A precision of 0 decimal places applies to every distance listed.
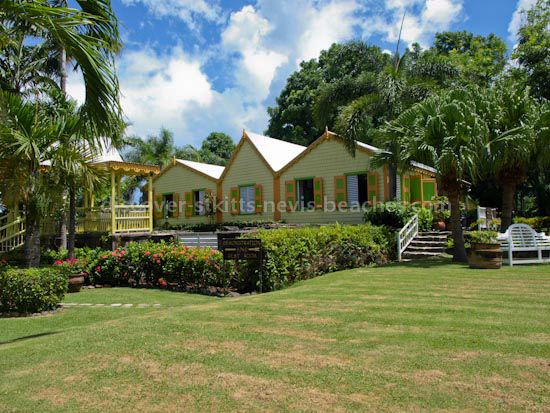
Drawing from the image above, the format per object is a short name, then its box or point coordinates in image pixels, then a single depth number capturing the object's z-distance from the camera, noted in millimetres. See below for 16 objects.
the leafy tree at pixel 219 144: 53938
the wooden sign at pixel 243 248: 9758
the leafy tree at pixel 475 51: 29223
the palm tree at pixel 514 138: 13289
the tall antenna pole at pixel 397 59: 19372
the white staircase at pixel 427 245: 15469
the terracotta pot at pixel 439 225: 17750
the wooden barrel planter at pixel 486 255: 11630
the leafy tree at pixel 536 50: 21016
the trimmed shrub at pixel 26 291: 8352
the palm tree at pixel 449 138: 12812
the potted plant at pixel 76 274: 11422
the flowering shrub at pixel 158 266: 10758
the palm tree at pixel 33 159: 8766
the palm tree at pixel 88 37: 4527
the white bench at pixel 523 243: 12547
